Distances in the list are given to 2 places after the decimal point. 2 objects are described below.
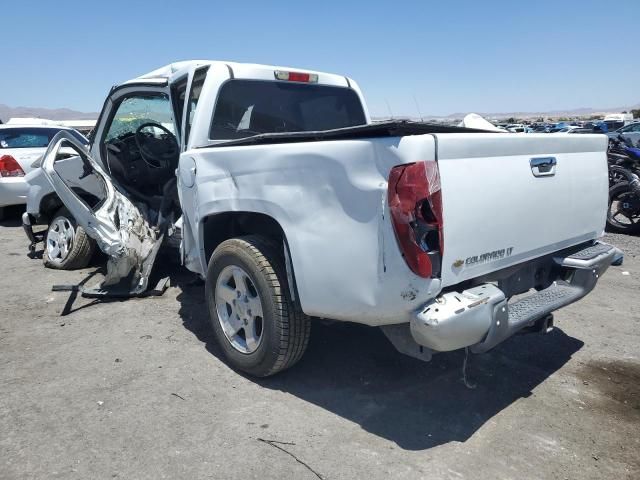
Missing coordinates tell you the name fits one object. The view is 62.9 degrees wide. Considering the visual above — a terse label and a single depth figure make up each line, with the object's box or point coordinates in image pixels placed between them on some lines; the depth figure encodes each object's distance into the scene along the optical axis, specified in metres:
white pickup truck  2.50
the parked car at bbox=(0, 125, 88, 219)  8.97
